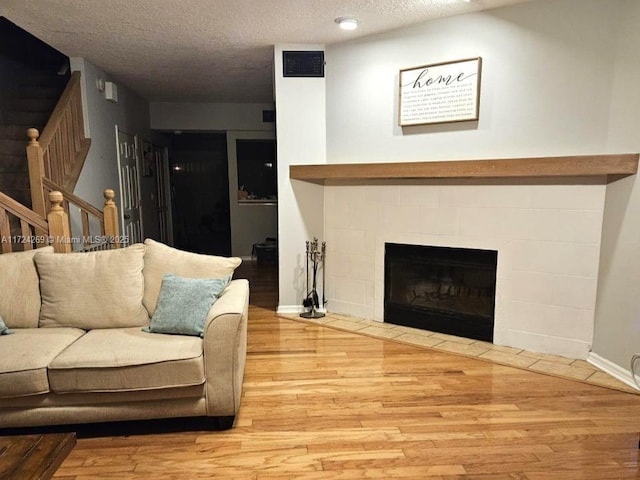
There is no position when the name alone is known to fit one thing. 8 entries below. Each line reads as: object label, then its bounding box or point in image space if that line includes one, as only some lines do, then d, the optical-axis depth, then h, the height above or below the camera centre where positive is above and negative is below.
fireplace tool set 4.10 -0.76
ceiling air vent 3.88 +1.23
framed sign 3.21 +0.82
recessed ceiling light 3.26 +1.36
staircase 4.24 +0.86
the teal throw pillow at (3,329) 2.37 -0.76
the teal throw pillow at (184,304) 2.36 -0.62
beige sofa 2.04 -0.79
